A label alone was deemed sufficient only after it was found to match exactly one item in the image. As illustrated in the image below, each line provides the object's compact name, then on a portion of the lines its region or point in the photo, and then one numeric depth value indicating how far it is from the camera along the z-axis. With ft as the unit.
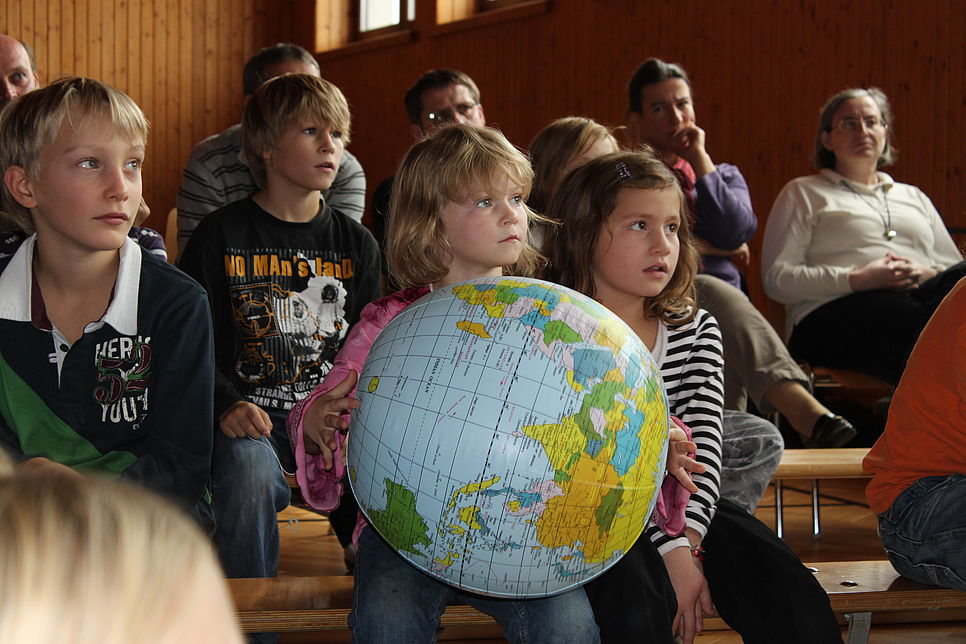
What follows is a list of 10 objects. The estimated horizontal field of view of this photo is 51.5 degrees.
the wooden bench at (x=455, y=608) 6.07
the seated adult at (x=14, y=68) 13.04
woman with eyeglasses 13.08
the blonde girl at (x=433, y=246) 5.89
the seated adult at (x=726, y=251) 11.43
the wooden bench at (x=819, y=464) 9.30
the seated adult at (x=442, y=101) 13.48
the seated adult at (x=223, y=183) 12.13
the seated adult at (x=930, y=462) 6.65
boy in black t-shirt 8.66
